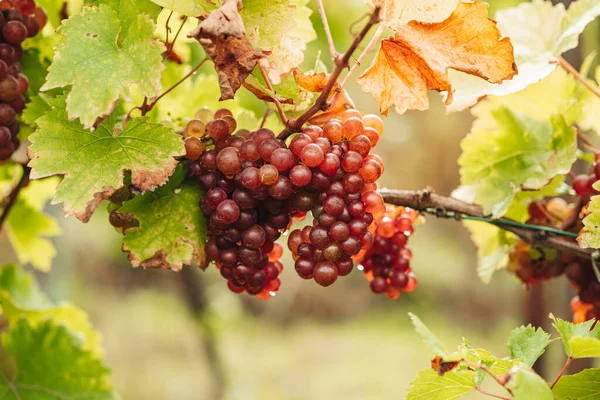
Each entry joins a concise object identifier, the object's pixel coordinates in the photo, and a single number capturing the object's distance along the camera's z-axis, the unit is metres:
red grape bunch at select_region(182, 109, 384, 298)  1.15
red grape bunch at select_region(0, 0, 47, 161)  1.22
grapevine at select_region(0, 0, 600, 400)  1.14
